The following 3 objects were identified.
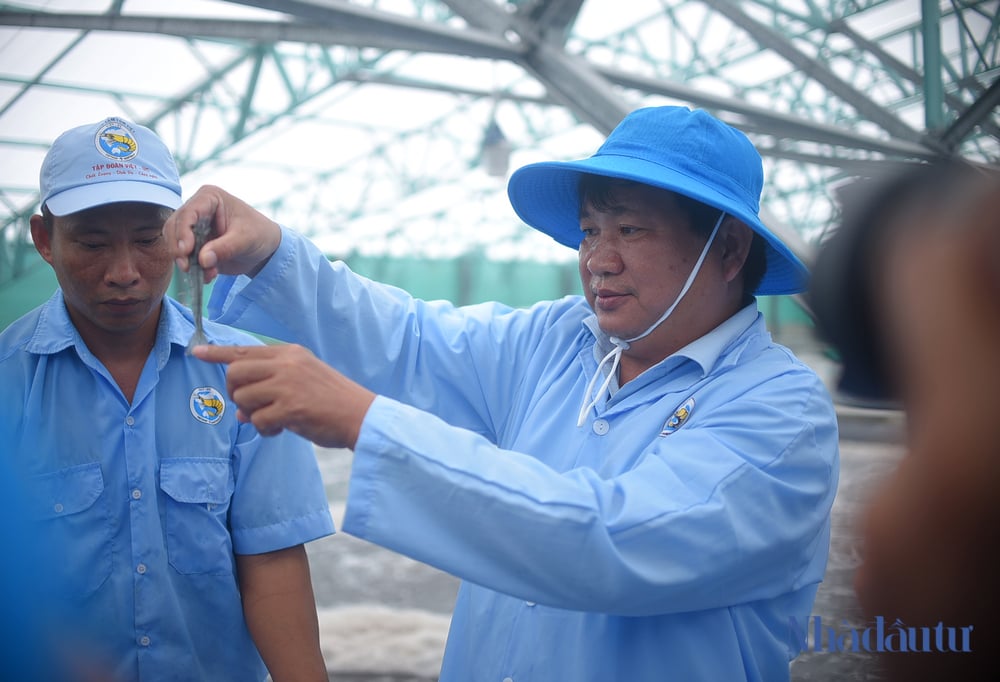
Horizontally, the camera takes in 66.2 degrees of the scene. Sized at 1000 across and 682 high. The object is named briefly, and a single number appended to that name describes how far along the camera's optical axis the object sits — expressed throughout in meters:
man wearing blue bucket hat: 1.20
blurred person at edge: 0.81
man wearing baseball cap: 1.76
